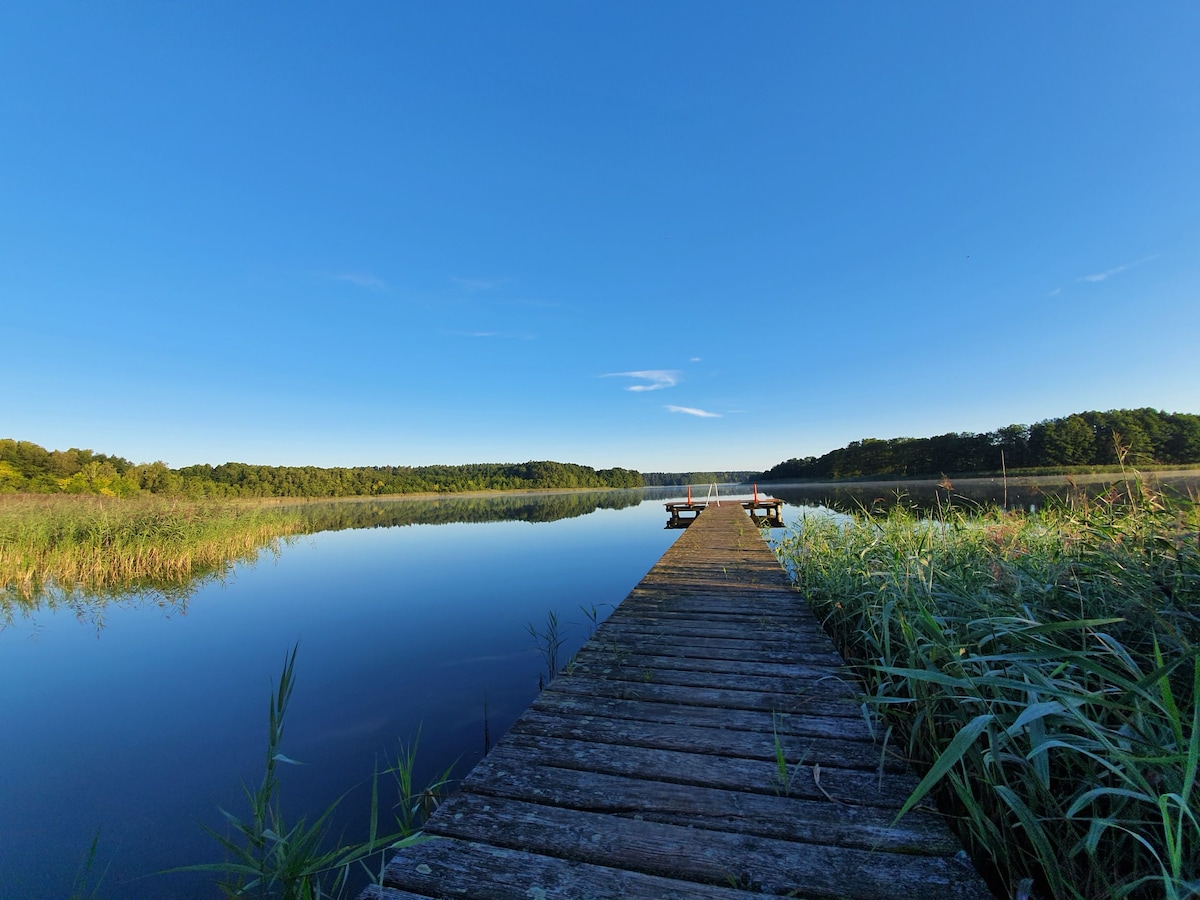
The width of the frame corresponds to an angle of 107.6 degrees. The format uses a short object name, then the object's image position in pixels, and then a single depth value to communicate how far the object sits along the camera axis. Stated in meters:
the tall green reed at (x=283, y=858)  1.35
